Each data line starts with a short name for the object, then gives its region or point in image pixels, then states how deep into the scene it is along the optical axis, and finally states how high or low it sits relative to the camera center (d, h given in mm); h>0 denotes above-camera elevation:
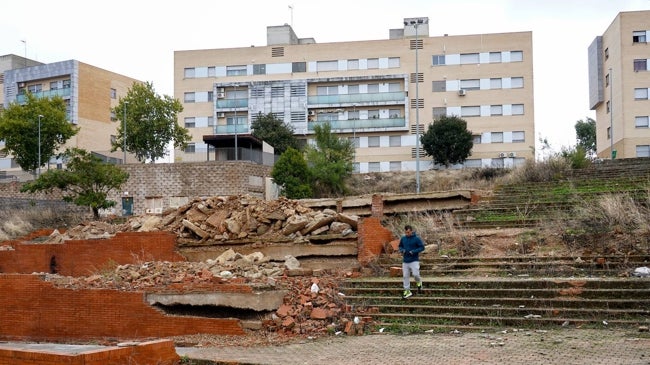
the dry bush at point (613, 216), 16609 -388
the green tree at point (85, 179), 31438 +1321
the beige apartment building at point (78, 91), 60438 +10778
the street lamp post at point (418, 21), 58156 +15610
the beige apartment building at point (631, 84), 51625 +9000
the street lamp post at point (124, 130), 48338 +5554
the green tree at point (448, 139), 49812 +4679
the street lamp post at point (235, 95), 58219 +9515
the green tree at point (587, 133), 78000 +7985
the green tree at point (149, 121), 49406 +6196
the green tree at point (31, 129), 47125 +5463
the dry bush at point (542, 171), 28859 +1335
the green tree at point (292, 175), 36719 +1640
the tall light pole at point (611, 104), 53216 +7653
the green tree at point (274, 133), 50781 +5394
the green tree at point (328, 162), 40094 +2577
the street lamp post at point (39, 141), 45188 +4429
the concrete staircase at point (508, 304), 12250 -1968
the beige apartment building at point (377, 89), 55250 +9575
